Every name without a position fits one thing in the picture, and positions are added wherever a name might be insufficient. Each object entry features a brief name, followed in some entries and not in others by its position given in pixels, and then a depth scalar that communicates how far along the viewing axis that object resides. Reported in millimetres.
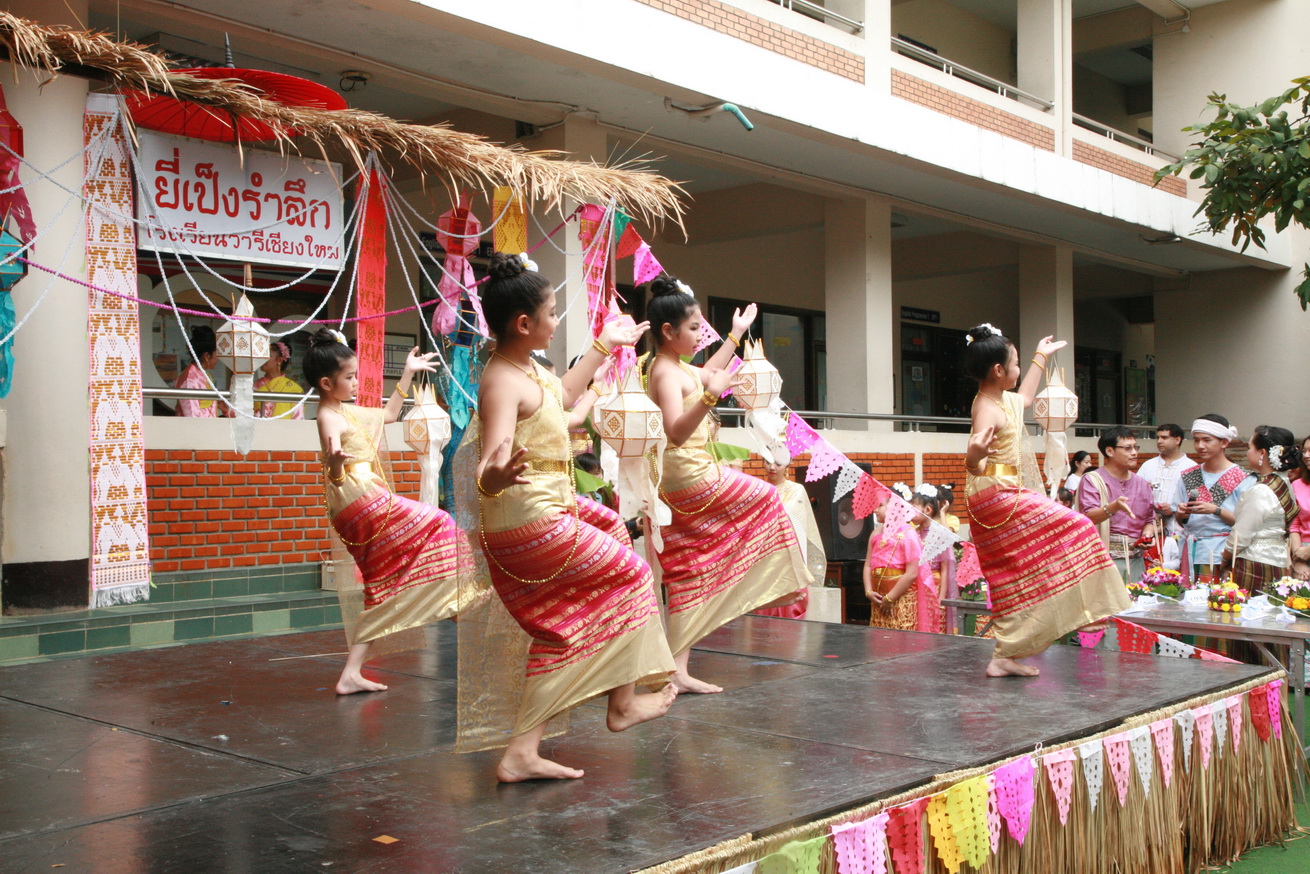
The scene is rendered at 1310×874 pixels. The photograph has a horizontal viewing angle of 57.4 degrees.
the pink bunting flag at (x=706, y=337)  4657
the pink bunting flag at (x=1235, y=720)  4426
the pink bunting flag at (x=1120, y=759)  3818
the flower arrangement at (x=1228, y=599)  5684
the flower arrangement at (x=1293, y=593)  5578
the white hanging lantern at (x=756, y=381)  4695
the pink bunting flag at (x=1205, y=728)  4258
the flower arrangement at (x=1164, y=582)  6711
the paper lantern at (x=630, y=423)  3980
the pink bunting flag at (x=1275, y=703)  4629
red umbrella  5824
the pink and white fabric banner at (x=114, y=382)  5871
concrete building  6895
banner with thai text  6082
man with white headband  7145
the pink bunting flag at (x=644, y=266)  7184
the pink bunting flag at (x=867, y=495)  6286
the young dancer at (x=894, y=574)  6605
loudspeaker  8492
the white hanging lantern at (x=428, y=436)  5441
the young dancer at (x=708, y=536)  4586
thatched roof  5355
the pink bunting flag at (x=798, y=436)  5797
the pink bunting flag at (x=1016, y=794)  3400
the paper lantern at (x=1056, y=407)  5395
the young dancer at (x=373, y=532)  4719
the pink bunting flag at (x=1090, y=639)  6420
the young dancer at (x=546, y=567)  3195
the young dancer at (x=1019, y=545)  4824
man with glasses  7820
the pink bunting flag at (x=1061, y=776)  3578
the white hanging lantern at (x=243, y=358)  5797
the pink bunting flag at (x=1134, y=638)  5676
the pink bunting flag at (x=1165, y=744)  4043
